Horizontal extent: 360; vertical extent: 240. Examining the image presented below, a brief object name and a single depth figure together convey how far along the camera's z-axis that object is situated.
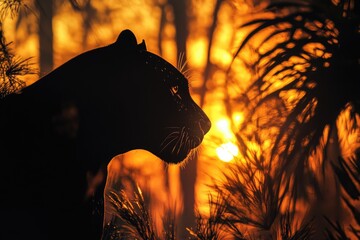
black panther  5.35
